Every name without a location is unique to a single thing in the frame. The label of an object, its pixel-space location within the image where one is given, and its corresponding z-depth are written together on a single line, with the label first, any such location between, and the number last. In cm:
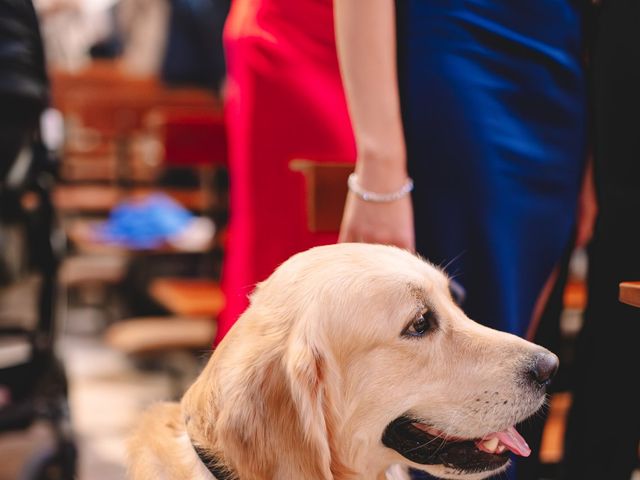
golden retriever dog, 122
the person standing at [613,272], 128
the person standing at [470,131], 128
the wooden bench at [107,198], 545
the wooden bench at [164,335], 266
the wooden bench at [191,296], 230
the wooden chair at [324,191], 135
